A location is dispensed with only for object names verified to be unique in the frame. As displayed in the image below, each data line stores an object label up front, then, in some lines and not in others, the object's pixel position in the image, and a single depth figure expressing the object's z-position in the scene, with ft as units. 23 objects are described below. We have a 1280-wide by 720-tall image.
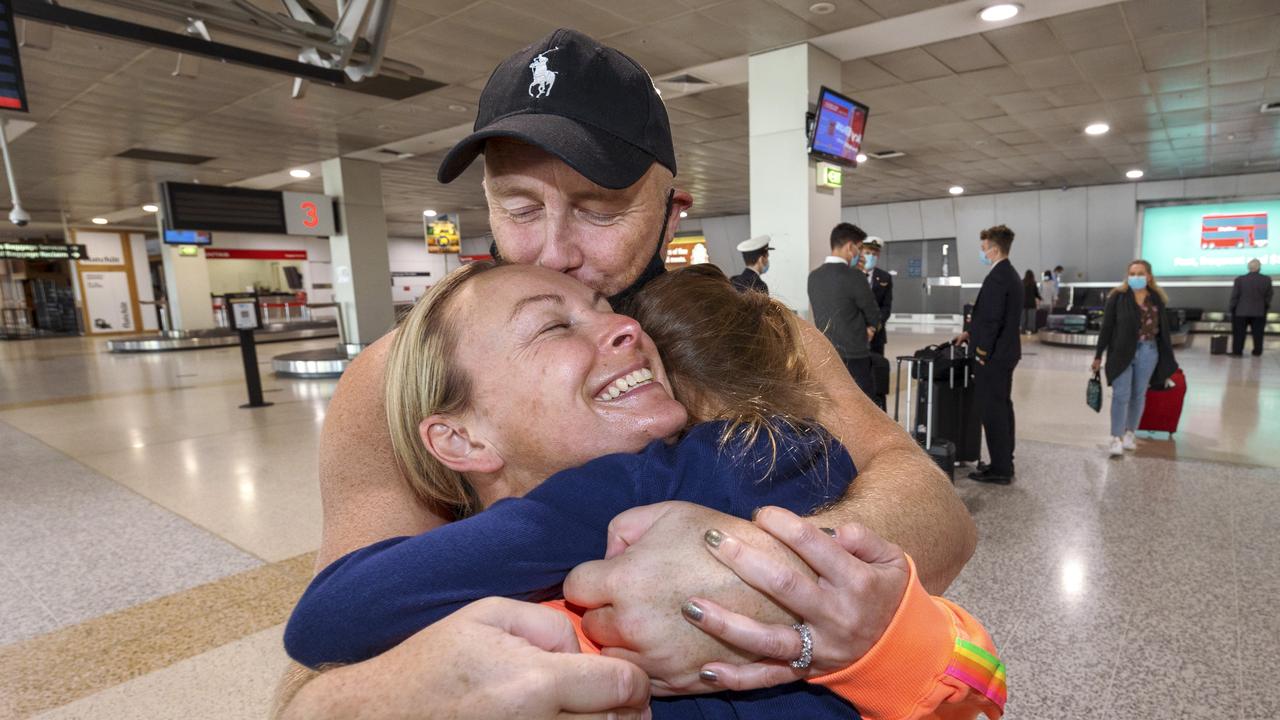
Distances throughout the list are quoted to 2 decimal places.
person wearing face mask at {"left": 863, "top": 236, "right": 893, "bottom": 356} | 29.27
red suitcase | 19.29
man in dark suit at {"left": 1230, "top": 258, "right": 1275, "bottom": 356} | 39.83
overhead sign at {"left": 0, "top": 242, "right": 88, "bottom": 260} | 68.59
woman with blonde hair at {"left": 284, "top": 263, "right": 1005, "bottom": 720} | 2.26
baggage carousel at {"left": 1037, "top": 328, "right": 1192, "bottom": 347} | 47.14
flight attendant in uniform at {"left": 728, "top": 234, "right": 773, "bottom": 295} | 20.66
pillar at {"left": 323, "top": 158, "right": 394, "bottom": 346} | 40.42
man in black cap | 3.03
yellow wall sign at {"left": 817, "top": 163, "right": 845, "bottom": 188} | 23.29
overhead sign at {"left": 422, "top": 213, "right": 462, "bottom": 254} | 55.47
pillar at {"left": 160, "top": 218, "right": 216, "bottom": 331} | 70.38
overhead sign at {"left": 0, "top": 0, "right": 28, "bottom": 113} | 12.46
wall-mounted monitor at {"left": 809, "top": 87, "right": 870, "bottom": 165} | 22.09
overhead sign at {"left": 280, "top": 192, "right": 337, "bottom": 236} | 37.11
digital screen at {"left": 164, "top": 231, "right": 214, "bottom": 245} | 55.23
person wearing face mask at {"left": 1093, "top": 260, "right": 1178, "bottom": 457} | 18.60
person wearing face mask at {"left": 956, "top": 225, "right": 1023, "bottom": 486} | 16.31
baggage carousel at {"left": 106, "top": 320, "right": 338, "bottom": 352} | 59.88
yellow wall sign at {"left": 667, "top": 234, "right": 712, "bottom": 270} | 54.49
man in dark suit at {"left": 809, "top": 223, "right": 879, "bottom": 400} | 19.13
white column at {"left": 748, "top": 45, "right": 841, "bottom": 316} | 22.38
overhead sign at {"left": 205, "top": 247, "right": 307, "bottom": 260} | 79.46
